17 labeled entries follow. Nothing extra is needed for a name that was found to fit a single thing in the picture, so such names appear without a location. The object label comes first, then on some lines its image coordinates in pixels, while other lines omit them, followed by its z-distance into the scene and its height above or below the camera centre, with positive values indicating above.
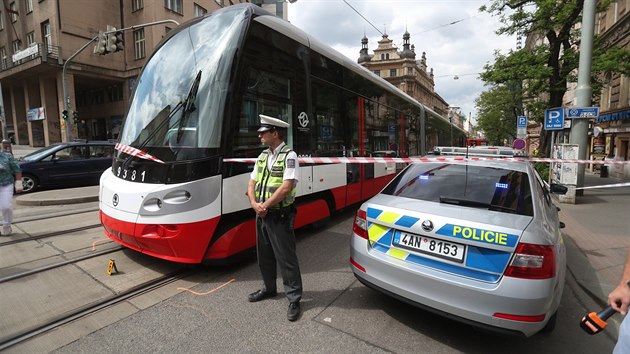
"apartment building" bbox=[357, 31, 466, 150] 80.50 +20.38
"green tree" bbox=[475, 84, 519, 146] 39.88 +4.34
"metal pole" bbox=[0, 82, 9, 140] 15.99 +1.56
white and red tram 3.64 +0.22
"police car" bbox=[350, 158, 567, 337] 2.38 -0.79
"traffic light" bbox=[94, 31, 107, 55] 13.88 +4.46
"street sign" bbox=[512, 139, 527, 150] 15.16 +0.09
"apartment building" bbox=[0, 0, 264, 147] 28.61 +8.56
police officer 3.08 -0.47
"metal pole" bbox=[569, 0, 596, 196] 9.30 +1.77
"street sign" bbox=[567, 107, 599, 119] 9.37 +0.93
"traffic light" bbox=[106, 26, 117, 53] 13.76 +4.49
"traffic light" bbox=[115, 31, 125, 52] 14.04 +4.64
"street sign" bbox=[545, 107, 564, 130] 9.92 +0.80
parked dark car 10.12 -0.36
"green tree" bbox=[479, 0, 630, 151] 13.24 +3.81
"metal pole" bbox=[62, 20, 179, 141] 18.12 +2.54
